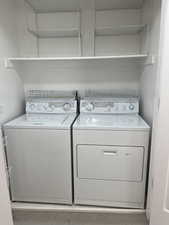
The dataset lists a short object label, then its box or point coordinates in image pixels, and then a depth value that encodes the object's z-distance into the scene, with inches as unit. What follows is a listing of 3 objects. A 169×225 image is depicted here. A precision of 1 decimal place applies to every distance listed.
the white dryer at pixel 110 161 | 63.3
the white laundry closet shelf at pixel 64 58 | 74.3
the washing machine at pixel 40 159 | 66.1
